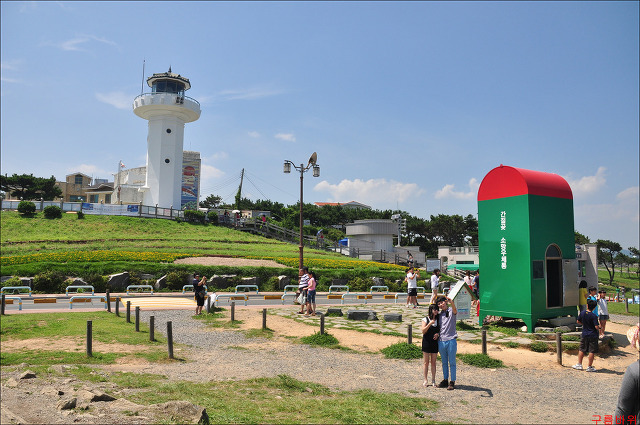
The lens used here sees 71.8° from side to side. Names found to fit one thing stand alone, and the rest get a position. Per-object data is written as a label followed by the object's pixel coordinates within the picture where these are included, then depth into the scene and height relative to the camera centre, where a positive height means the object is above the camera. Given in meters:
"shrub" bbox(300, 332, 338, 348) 12.75 -2.37
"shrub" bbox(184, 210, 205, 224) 48.75 +4.42
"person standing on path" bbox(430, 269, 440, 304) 19.41 -0.88
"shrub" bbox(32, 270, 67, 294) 22.19 -1.48
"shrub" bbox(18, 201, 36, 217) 39.87 +3.99
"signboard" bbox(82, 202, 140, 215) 43.59 +4.55
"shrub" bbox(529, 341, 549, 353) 11.95 -2.26
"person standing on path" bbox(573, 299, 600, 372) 10.11 -1.57
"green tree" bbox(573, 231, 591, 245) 68.51 +3.98
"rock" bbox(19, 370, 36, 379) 7.77 -2.15
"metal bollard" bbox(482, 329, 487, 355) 11.30 -2.09
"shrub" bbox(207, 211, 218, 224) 49.78 +4.42
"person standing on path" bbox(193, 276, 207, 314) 17.38 -1.52
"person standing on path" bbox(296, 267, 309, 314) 17.62 -1.07
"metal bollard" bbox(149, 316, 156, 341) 12.30 -2.08
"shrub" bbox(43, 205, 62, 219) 40.00 +3.76
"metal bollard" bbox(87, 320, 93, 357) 10.26 -1.98
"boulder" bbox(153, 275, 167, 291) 24.92 -1.58
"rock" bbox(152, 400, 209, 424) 5.88 -2.13
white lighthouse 50.91 +13.55
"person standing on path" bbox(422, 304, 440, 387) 8.58 -1.53
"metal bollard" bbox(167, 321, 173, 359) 10.53 -2.06
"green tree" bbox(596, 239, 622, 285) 64.31 +2.28
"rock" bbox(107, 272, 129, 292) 24.20 -1.51
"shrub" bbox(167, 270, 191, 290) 25.50 -1.40
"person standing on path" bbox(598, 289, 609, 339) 13.67 -1.42
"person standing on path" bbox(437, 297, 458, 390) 8.50 -1.43
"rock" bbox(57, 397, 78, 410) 6.23 -2.13
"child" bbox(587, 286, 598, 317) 11.72 -0.70
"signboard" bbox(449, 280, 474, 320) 14.29 -1.19
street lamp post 23.02 +4.74
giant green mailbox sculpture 13.84 +0.56
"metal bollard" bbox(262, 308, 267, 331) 14.69 -2.15
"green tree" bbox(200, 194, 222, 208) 92.50 +11.58
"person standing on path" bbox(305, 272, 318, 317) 17.25 -1.52
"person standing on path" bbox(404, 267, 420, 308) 20.02 -1.10
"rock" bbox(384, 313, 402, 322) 16.39 -2.12
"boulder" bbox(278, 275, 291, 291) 27.22 -1.42
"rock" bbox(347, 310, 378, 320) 16.98 -2.09
